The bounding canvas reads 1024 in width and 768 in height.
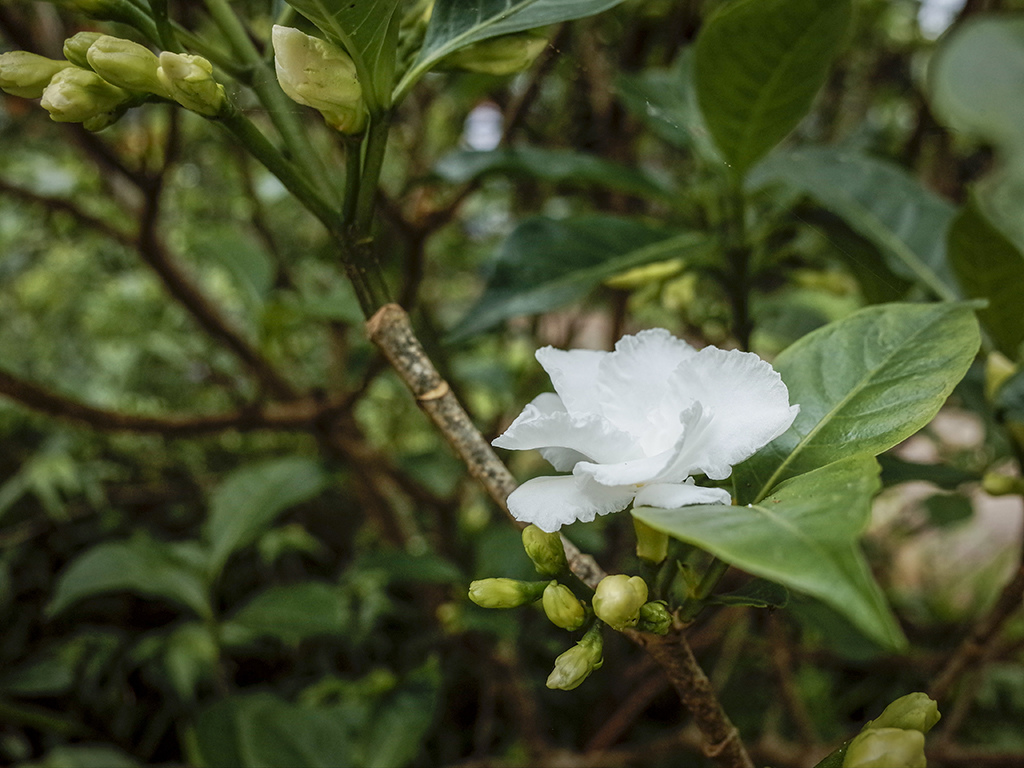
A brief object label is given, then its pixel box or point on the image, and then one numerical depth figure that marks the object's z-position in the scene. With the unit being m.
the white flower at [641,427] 0.12
